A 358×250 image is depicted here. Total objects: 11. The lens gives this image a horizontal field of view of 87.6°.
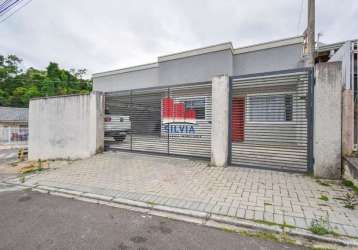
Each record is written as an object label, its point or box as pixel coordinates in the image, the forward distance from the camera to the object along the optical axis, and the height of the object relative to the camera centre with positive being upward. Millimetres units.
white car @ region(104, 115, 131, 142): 8078 -159
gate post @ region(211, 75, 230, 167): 5527 +68
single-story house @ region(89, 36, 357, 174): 5023 +448
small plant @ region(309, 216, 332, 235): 2434 -1378
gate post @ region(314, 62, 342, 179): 4372 +122
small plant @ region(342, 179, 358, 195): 3667 -1248
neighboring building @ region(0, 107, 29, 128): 21500 +657
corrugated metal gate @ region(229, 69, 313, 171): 4895 +23
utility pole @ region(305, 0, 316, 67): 6352 +3214
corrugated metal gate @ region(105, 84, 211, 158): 6414 +216
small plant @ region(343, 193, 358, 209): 3089 -1315
